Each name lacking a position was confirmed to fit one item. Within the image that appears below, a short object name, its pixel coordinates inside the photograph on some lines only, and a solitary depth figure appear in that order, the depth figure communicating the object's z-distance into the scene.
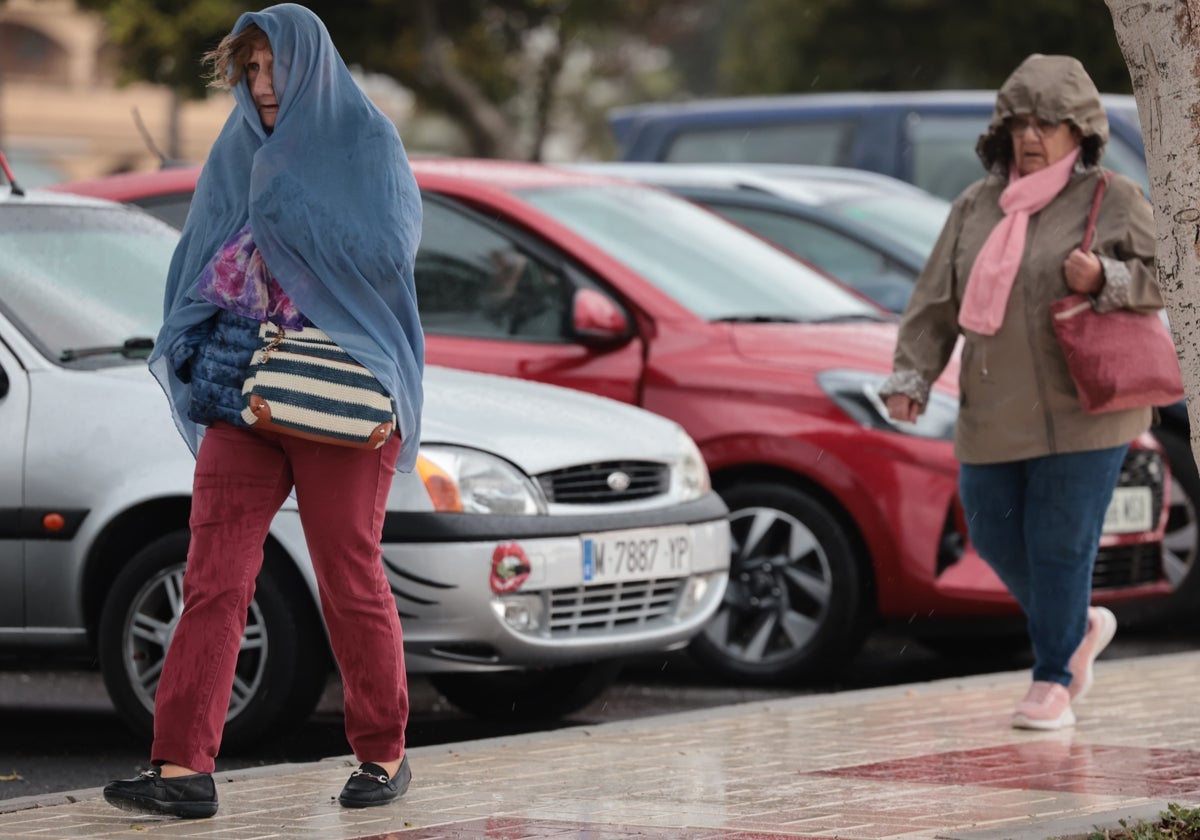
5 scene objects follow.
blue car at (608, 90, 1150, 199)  26.56
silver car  12.75
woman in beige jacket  13.25
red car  15.89
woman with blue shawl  10.37
